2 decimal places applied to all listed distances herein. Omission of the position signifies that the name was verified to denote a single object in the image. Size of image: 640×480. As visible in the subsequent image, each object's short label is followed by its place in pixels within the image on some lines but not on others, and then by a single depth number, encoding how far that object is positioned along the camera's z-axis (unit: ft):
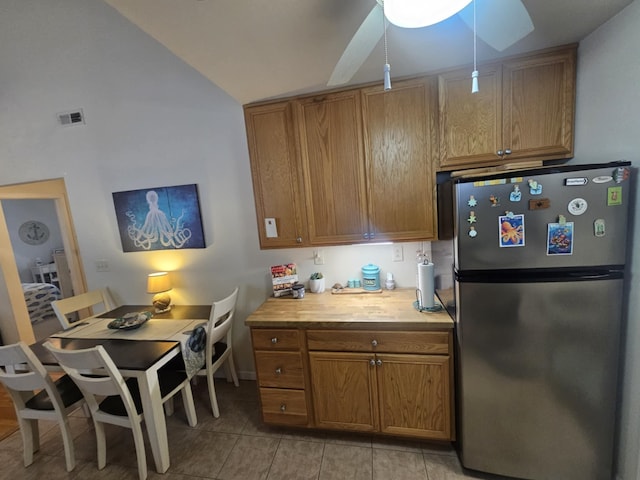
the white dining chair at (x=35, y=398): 5.37
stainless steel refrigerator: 4.11
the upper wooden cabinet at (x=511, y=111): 4.90
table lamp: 8.03
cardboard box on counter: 7.27
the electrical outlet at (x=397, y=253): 7.06
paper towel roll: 5.42
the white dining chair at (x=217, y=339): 6.48
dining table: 5.28
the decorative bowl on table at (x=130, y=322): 6.79
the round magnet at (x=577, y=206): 4.06
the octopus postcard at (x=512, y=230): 4.28
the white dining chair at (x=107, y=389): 4.89
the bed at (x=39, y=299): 13.44
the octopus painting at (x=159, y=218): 8.03
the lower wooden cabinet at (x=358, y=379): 5.26
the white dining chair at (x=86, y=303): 7.68
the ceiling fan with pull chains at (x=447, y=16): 2.71
